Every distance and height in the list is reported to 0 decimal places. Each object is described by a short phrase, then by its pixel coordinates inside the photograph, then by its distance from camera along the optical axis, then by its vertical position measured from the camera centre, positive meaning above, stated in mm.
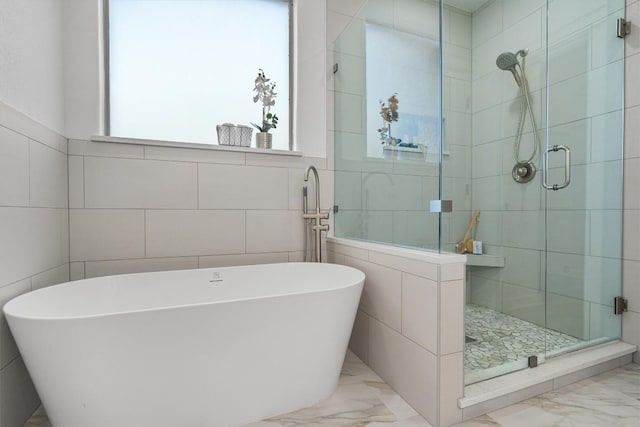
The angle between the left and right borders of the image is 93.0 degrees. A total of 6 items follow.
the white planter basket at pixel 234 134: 1929 +471
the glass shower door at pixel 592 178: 1801 +177
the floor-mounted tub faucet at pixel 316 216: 1980 -54
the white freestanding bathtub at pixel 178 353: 918 -501
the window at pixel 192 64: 1836 +943
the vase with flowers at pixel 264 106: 2008 +686
